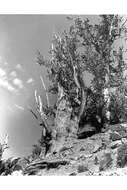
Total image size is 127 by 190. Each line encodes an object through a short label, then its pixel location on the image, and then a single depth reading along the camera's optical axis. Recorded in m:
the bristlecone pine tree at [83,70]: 10.73
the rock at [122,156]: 6.15
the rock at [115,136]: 8.66
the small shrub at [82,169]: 6.70
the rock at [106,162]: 6.40
